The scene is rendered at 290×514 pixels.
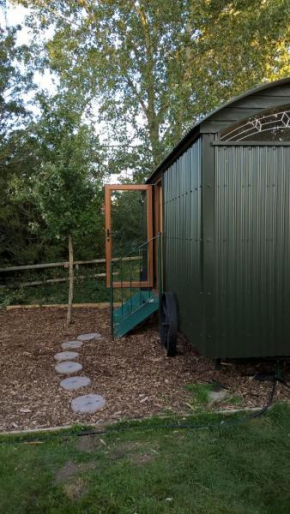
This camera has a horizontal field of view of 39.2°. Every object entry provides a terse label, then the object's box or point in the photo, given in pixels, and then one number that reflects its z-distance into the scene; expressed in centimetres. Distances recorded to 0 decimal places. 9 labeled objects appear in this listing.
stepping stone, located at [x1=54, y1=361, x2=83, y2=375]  434
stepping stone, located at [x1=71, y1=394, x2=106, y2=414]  341
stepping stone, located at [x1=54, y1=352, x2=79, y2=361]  480
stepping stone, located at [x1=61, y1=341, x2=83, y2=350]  526
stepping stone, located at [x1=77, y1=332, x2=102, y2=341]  567
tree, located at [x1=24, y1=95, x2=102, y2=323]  596
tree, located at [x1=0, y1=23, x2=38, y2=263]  823
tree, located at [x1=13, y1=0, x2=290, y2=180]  983
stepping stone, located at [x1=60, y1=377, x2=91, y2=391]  390
